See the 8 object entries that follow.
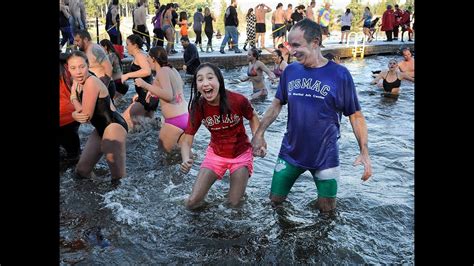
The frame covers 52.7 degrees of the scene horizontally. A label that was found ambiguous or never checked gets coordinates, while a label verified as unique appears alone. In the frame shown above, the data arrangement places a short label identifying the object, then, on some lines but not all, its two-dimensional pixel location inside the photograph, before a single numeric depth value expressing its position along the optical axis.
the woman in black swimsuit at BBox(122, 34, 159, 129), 7.34
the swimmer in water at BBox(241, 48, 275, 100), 11.05
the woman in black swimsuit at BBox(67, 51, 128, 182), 5.01
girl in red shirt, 4.36
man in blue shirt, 3.95
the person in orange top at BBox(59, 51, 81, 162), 5.93
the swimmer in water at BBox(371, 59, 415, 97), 11.39
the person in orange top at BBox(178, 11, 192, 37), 16.94
